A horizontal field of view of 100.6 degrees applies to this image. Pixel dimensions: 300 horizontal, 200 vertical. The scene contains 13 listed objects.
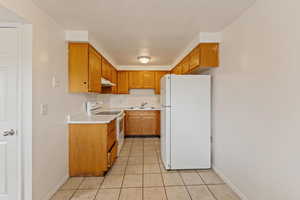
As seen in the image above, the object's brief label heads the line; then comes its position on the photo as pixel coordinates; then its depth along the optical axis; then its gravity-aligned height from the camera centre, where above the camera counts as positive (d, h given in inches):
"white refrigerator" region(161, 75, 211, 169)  84.5 -14.4
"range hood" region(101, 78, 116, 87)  103.1 +15.6
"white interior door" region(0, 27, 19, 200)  51.8 -2.1
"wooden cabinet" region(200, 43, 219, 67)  79.5 +29.3
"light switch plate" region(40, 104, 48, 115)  58.0 -4.3
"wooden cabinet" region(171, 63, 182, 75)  121.4 +32.0
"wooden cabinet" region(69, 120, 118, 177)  78.1 -30.8
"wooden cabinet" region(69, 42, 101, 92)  78.2 +20.8
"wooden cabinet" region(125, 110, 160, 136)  153.8 -27.4
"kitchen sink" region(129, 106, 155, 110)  154.8 -10.0
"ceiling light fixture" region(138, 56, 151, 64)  121.5 +40.9
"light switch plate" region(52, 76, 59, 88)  65.3 +9.5
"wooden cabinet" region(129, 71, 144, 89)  158.2 +26.6
